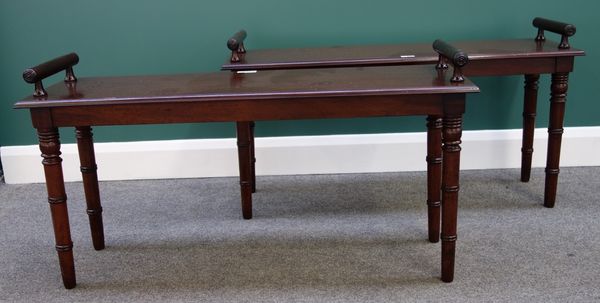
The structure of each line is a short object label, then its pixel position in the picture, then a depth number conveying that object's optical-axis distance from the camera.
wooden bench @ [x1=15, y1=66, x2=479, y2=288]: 2.12
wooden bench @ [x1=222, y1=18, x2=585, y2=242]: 2.62
